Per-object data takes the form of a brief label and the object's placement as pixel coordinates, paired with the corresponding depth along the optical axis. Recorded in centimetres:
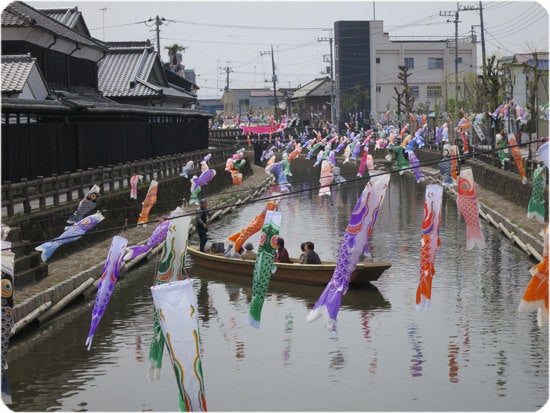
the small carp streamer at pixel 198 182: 4378
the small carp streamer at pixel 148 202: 3572
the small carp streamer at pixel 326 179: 4922
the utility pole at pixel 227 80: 17568
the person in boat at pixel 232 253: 2959
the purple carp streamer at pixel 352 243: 1842
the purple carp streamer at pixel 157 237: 2491
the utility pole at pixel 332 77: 10919
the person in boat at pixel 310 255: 2734
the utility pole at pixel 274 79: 14000
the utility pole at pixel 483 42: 6022
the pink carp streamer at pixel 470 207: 2444
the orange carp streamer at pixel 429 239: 2055
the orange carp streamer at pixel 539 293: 1424
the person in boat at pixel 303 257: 2741
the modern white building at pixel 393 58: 10881
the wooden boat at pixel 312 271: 2667
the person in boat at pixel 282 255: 2826
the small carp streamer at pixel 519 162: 3808
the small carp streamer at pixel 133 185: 3696
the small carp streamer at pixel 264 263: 1955
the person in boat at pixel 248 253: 2938
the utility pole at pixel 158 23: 7981
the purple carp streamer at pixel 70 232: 2478
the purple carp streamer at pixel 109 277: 1873
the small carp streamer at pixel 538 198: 3212
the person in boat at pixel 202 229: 3206
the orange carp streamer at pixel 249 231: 2577
